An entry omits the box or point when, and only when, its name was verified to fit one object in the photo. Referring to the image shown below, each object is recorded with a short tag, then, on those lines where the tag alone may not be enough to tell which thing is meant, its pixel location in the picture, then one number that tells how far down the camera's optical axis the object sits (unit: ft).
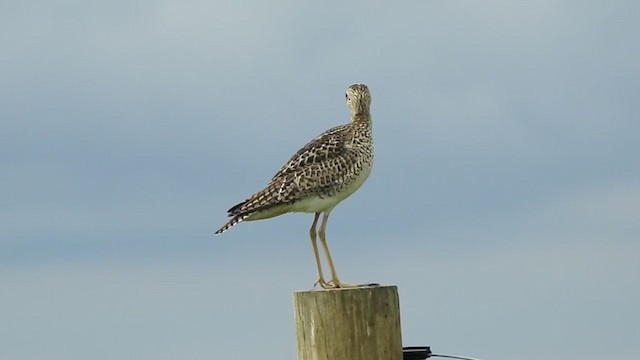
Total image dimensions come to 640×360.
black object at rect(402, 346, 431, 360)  58.03
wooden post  54.80
